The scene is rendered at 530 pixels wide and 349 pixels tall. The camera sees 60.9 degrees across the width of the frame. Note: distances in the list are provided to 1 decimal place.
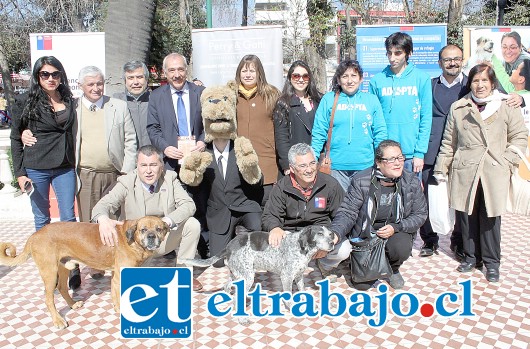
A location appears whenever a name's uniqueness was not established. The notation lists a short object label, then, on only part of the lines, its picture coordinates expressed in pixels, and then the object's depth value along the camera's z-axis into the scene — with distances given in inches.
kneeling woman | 135.8
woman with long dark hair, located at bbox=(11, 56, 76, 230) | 133.1
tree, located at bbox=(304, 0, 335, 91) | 542.6
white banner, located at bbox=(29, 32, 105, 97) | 282.2
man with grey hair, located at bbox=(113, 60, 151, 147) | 162.9
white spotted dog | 122.2
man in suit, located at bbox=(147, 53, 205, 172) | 156.8
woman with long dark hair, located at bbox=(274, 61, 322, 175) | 156.6
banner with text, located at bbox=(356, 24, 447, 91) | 278.1
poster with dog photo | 268.4
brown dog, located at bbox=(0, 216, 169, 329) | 117.7
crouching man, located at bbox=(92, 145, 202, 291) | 130.4
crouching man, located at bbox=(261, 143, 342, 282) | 132.6
